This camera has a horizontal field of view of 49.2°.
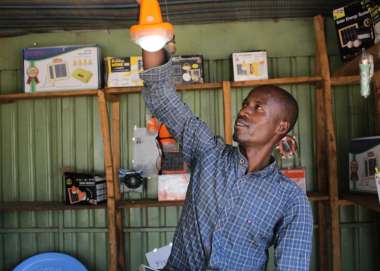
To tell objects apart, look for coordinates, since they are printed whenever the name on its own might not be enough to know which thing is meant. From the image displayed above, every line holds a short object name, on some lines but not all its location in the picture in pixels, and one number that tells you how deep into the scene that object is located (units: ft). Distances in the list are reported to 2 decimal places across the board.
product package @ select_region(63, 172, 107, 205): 9.85
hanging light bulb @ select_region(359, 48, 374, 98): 5.96
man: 4.55
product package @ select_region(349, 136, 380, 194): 8.23
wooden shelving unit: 9.13
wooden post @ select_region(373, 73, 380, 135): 8.06
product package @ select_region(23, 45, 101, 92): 10.17
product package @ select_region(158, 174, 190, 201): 9.55
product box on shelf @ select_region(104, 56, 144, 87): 10.05
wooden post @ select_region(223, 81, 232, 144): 9.36
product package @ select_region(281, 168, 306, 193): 9.84
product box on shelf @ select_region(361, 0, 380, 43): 6.81
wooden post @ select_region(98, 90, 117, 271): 9.68
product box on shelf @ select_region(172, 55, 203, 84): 9.92
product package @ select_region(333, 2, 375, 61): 8.24
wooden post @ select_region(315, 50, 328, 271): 10.08
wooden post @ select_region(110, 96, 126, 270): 10.17
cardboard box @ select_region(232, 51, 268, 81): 9.76
